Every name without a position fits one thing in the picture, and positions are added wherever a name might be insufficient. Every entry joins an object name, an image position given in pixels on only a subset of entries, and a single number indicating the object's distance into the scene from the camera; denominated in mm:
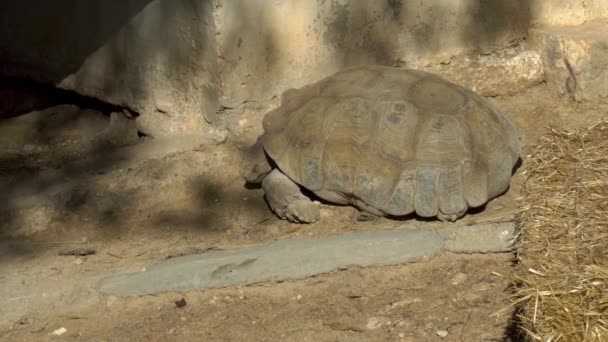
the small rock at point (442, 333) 8344
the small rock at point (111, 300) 9563
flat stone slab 9656
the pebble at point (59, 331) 9202
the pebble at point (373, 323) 8648
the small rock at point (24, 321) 9437
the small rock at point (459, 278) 9211
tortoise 10359
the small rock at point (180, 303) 9402
